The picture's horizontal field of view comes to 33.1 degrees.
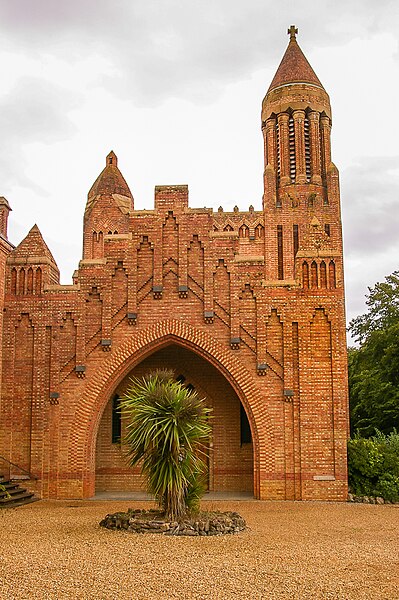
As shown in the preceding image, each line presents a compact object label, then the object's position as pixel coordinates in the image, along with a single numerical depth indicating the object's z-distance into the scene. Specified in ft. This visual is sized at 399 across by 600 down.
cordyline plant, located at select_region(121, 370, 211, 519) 42.83
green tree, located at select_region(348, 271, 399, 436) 95.76
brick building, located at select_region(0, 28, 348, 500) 62.44
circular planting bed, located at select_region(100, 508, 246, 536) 40.93
